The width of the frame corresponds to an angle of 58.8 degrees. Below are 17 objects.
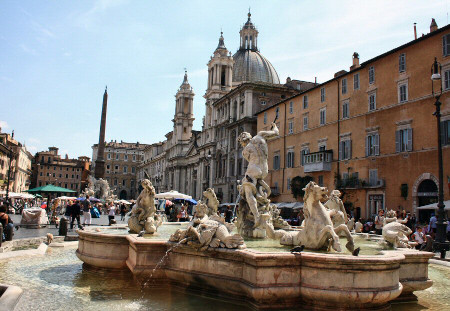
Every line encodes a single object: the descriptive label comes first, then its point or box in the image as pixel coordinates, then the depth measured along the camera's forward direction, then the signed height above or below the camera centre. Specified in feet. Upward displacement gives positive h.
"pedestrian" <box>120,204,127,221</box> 91.86 -2.34
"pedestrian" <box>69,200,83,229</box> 58.54 -1.74
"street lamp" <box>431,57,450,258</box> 41.01 -1.02
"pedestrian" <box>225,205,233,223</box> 72.09 -1.91
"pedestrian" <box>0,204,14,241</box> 35.55 -2.52
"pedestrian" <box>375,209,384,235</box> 57.61 -1.94
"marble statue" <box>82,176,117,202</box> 171.83 +5.50
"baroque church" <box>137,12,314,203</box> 174.09 +43.93
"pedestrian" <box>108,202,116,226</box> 59.16 -1.90
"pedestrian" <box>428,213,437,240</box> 54.28 -2.00
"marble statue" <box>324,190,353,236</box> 31.78 +0.40
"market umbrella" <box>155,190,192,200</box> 89.77 +1.58
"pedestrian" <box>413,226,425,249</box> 40.16 -2.67
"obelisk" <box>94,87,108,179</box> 146.92 +20.89
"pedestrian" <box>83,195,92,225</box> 64.39 -2.22
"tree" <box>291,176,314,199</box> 119.55 +6.97
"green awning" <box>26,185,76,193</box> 74.37 +1.77
